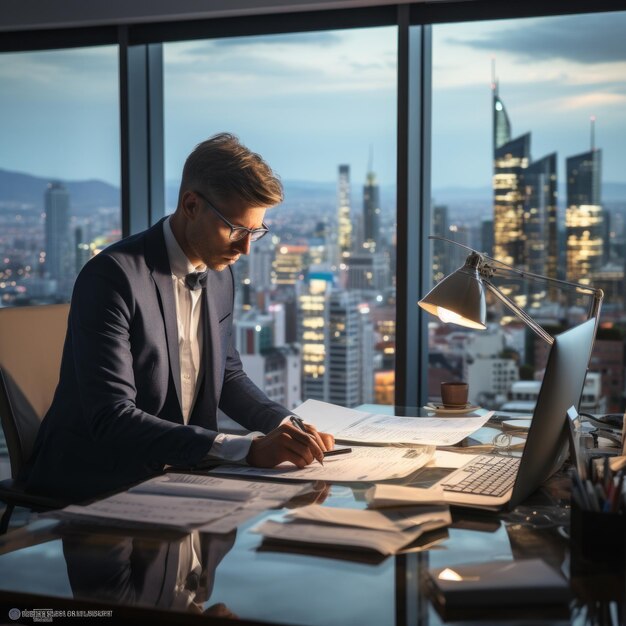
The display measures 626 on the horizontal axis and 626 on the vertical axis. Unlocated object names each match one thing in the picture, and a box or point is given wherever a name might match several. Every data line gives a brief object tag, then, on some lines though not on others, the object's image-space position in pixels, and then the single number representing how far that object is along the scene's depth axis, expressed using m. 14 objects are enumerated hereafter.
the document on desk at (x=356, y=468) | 1.63
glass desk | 1.02
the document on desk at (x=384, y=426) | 1.97
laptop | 1.42
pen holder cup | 1.17
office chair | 2.27
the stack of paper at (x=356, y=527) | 1.23
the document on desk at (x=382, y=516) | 1.30
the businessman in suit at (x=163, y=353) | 1.82
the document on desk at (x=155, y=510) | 1.33
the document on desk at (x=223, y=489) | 1.46
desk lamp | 2.00
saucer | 2.38
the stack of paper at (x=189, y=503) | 1.33
